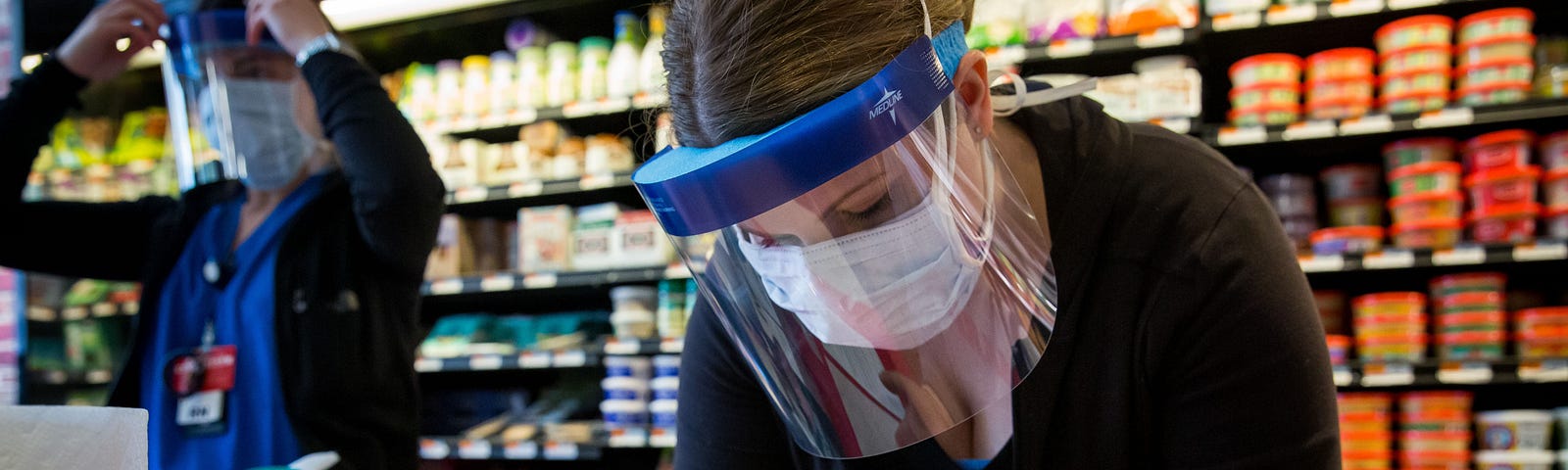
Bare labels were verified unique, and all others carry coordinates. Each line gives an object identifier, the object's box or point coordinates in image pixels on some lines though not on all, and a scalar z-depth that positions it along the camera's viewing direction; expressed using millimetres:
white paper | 591
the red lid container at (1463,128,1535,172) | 2631
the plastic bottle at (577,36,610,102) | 3541
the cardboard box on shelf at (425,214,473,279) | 3715
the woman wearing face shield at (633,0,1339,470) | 781
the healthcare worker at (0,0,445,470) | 1373
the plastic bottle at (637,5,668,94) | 3268
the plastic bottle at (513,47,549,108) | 3625
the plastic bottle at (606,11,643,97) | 3479
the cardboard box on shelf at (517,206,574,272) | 3592
